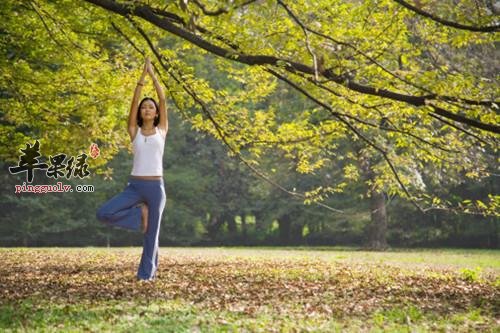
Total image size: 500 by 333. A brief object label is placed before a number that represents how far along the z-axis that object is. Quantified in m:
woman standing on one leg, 8.37
